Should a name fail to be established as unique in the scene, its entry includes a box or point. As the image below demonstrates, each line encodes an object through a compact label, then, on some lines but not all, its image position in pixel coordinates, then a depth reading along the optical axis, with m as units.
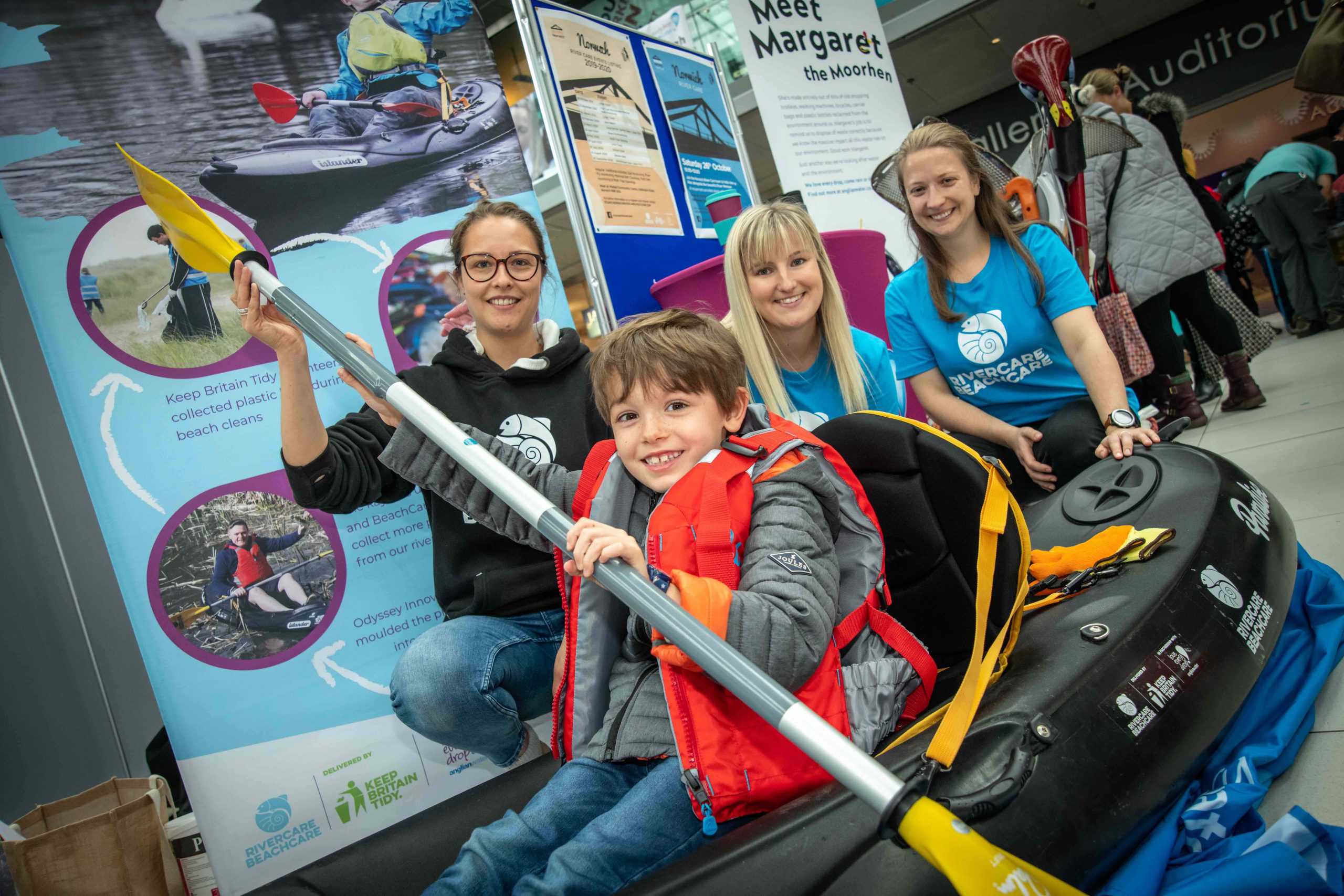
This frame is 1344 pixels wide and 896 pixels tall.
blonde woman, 1.74
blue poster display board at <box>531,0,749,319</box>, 2.35
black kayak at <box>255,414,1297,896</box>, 0.91
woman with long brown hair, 1.87
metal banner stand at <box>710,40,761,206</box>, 3.19
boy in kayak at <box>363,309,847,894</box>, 1.01
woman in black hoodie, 1.48
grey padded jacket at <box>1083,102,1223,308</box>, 3.12
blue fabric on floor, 0.91
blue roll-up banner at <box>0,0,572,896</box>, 1.69
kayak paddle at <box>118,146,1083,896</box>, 0.76
